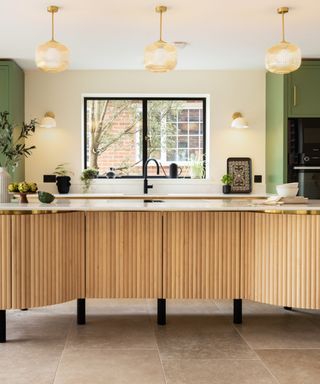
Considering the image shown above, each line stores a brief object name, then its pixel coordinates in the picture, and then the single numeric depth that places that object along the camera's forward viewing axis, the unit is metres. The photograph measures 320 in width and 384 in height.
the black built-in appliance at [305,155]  6.18
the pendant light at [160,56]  3.87
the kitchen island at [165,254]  3.76
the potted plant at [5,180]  3.98
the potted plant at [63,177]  6.64
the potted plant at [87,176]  6.64
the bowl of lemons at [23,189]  3.90
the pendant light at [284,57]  3.90
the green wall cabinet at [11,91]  6.08
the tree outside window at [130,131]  7.02
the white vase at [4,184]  3.98
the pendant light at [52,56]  3.90
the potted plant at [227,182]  6.67
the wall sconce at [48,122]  6.57
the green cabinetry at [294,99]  6.17
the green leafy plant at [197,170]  6.90
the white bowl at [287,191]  3.94
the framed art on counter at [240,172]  6.80
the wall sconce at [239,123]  6.61
